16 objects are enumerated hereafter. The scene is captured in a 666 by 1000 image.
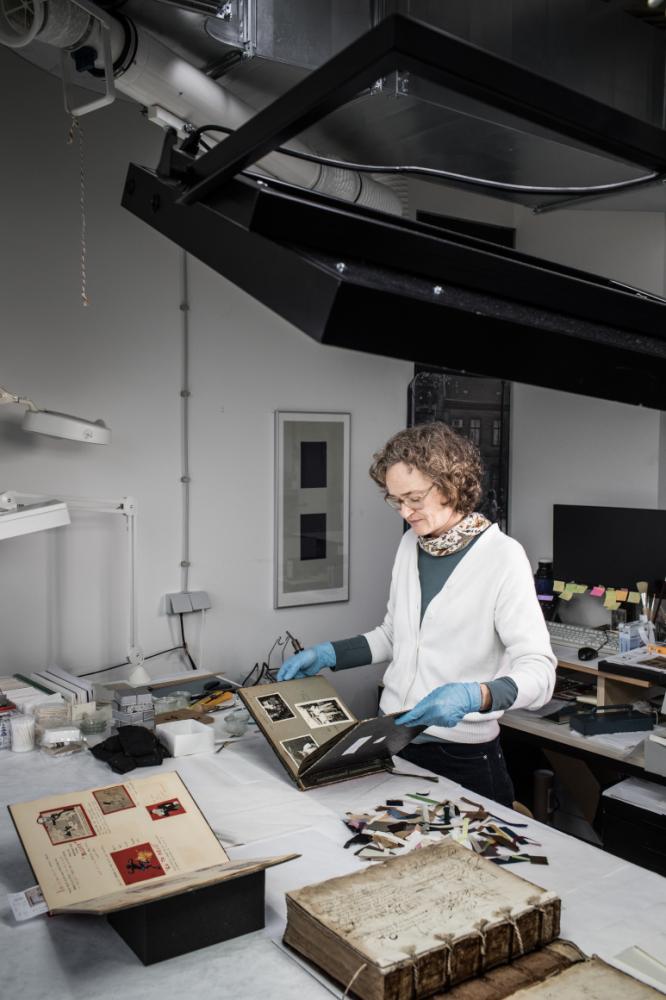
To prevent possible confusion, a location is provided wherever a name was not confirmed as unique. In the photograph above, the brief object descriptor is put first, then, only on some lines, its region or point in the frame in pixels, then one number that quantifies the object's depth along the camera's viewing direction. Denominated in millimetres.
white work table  1246
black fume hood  752
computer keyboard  3509
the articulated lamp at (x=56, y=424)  2682
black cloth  2104
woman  2025
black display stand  1280
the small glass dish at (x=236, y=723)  2336
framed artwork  3660
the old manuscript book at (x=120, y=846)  1347
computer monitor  3480
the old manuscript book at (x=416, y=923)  1146
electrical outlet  3355
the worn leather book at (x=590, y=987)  1112
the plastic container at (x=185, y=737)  2189
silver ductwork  2055
